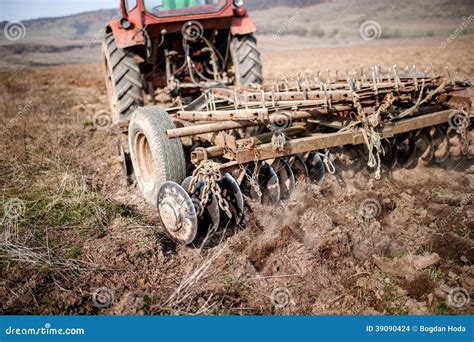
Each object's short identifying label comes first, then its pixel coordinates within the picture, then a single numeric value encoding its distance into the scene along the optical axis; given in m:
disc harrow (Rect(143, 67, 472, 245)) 3.12
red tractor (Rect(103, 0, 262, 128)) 4.82
